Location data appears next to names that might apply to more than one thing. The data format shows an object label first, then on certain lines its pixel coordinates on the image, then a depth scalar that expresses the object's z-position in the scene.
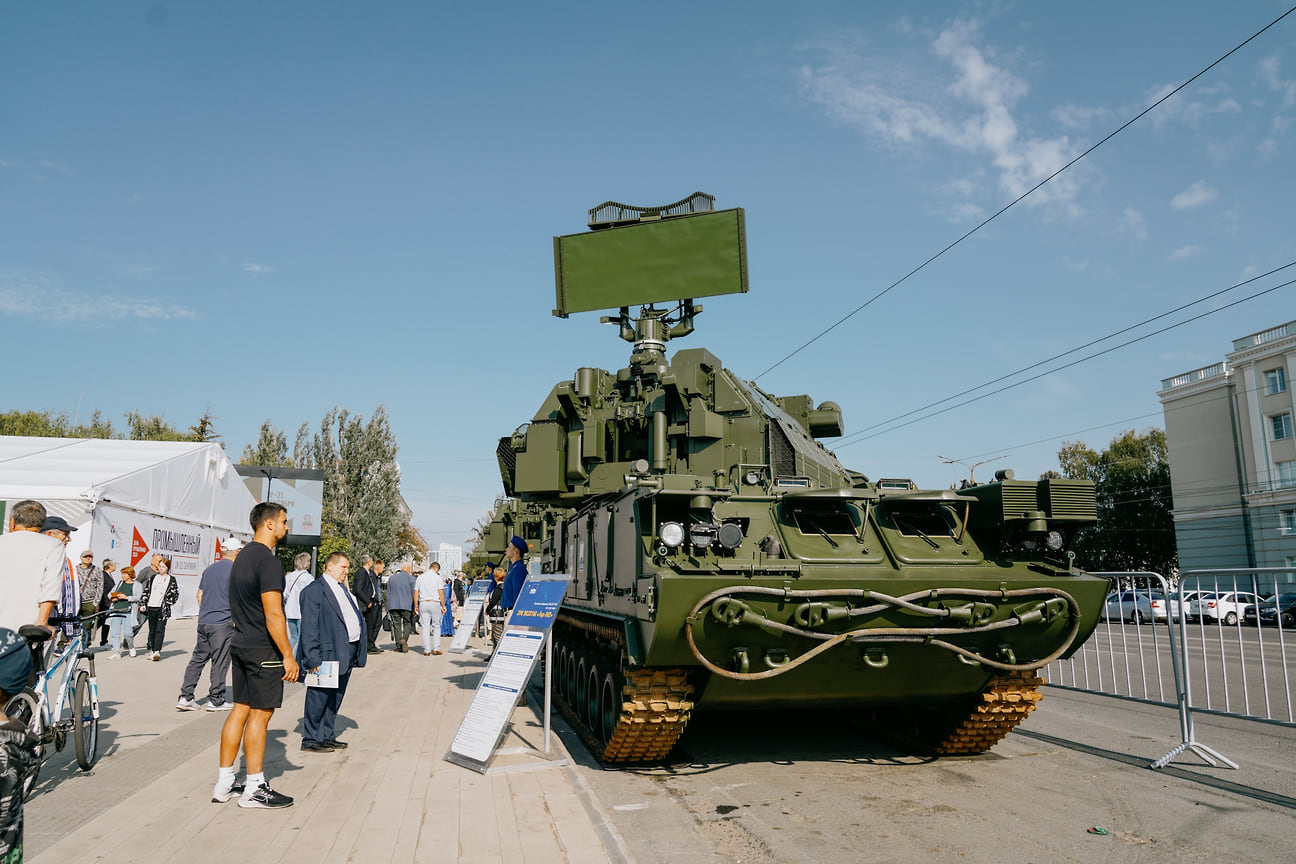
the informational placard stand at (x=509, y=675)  7.24
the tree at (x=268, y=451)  49.00
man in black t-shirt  5.78
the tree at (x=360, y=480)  46.09
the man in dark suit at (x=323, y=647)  7.80
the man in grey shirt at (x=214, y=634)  9.97
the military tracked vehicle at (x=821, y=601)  6.64
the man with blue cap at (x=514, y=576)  11.68
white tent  17.81
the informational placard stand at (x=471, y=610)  13.69
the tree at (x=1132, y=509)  48.72
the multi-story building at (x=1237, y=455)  36.81
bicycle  6.37
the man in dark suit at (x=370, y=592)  15.78
